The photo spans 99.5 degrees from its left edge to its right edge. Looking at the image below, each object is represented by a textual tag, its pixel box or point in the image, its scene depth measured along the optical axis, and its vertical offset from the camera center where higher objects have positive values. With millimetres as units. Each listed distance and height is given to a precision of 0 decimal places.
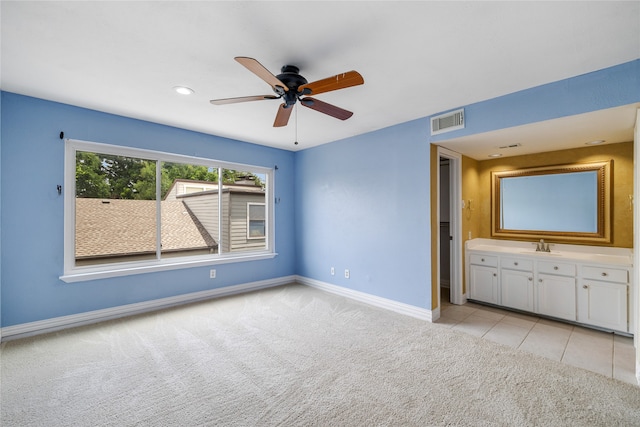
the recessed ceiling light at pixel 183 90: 2600 +1230
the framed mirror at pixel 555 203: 3299 +143
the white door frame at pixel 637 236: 2156 -194
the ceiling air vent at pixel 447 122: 3027 +1061
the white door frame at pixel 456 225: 3859 -157
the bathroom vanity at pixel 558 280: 2842 -807
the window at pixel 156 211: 3211 +67
